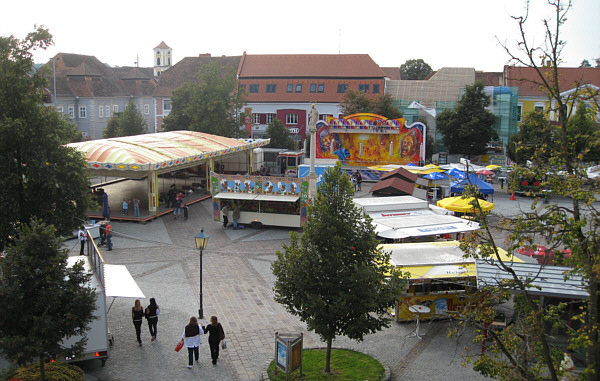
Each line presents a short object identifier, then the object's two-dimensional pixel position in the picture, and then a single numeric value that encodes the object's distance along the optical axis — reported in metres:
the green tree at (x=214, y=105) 44.94
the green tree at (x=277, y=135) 50.81
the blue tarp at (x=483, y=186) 27.03
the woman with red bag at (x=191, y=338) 11.74
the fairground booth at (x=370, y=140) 43.81
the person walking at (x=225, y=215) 25.64
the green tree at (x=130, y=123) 56.62
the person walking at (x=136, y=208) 27.27
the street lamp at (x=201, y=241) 14.49
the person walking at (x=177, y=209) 27.73
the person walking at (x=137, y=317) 12.75
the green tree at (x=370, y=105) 50.03
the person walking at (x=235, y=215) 25.66
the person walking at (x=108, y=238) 21.70
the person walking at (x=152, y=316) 12.98
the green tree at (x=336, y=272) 10.51
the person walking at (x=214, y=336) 11.87
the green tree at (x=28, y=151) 13.84
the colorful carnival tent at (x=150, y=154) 27.14
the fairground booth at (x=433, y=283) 14.34
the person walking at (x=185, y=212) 27.72
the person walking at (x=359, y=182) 38.50
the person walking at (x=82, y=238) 20.15
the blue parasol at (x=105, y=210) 25.70
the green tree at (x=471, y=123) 47.12
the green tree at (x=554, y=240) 6.98
